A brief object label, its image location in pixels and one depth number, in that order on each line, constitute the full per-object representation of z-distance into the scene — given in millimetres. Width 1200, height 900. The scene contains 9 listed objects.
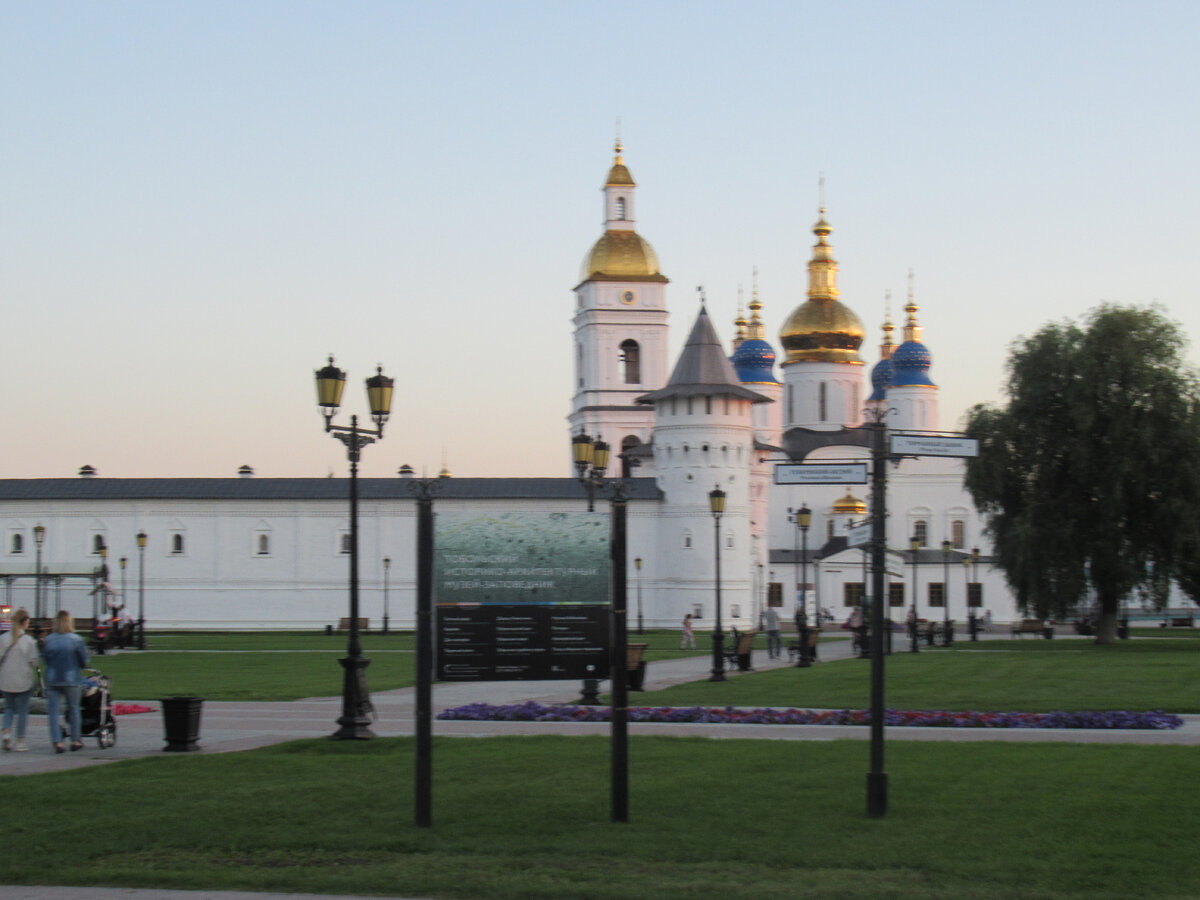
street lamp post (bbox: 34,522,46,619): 52891
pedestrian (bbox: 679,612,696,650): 46950
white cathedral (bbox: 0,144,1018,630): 69312
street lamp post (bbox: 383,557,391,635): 66900
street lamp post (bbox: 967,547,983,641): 77906
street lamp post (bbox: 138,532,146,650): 45300
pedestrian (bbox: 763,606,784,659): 40844
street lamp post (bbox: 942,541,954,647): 49969
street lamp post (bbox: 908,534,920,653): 44188
